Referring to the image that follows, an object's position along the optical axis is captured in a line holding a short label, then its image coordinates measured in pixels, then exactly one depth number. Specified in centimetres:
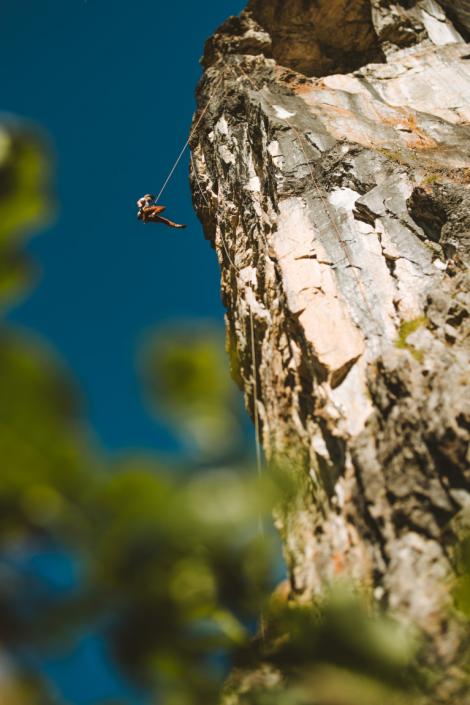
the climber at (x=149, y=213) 1248
